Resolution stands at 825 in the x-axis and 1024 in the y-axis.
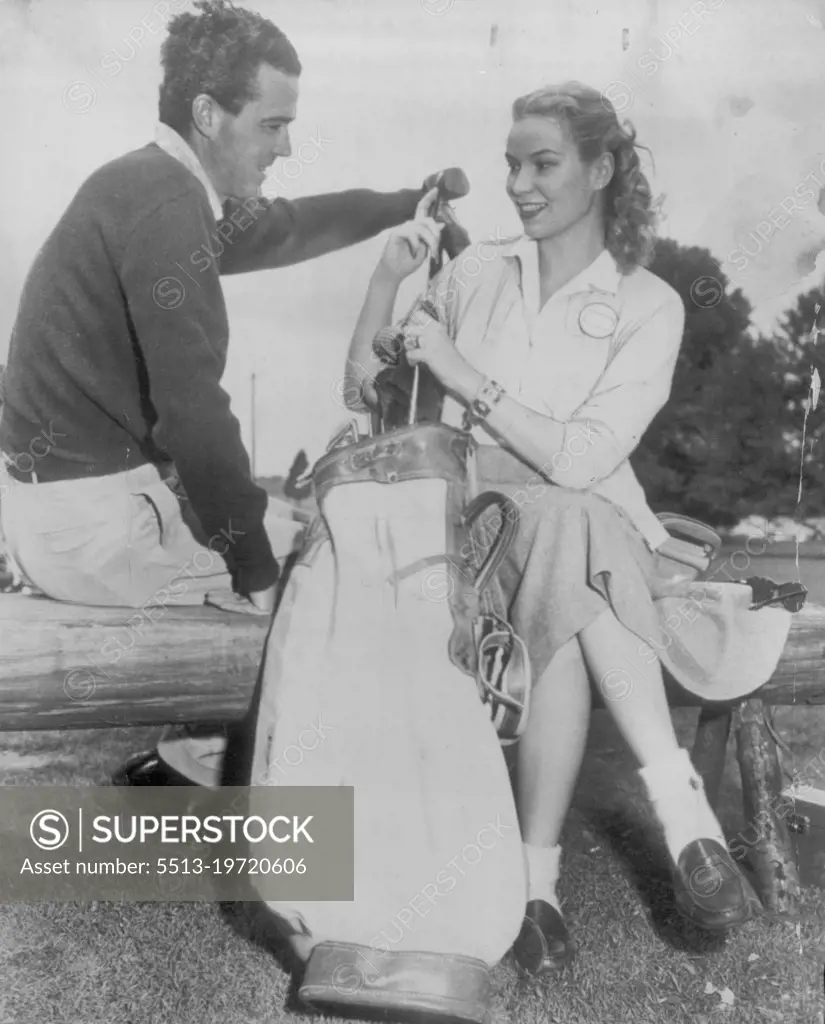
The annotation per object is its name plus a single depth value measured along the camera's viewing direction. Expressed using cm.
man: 273
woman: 274
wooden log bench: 261
